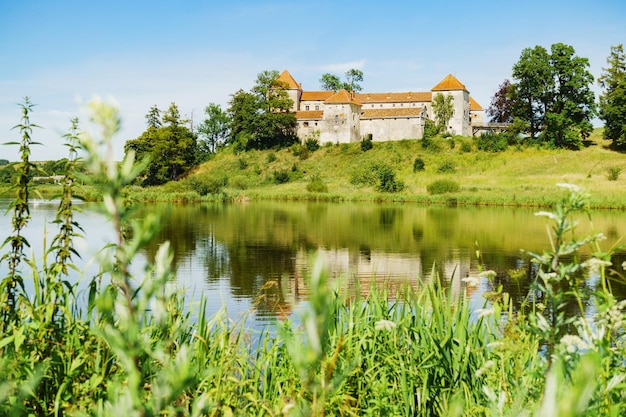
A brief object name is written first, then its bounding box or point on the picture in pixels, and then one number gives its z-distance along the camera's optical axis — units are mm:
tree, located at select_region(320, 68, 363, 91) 96688
